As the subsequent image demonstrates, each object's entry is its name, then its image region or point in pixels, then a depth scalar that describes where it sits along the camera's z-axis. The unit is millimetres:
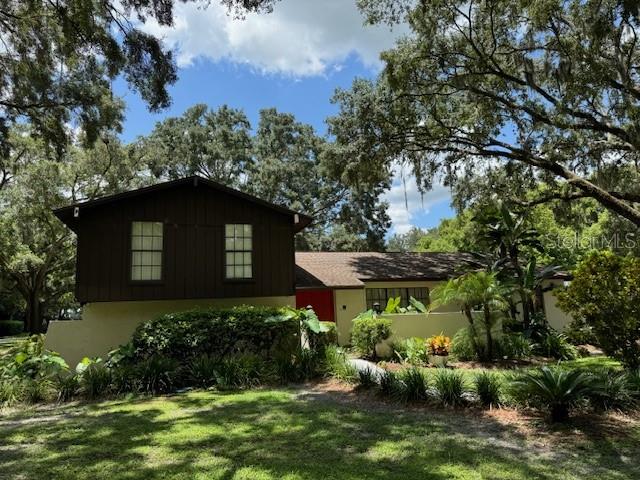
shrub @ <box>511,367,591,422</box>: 6750
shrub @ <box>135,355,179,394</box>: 9922
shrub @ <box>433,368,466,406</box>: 7870
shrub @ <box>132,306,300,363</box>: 11172
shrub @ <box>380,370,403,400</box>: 8438
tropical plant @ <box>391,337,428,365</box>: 12383
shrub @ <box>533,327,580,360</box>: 13375
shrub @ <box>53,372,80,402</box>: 9500
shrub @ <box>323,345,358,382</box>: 10008
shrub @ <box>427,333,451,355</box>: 12117
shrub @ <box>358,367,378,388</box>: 9242
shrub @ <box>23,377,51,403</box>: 9406
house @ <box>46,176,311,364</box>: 12617
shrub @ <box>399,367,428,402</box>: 8219
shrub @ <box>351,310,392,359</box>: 12844
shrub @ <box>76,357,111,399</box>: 9633
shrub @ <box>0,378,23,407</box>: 9164
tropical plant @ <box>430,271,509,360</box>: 12398
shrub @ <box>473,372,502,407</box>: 7668
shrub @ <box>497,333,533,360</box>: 12602
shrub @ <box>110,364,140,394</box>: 9828
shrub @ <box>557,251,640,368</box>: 8602
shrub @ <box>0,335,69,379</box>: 10234
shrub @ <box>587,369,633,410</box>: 7000
